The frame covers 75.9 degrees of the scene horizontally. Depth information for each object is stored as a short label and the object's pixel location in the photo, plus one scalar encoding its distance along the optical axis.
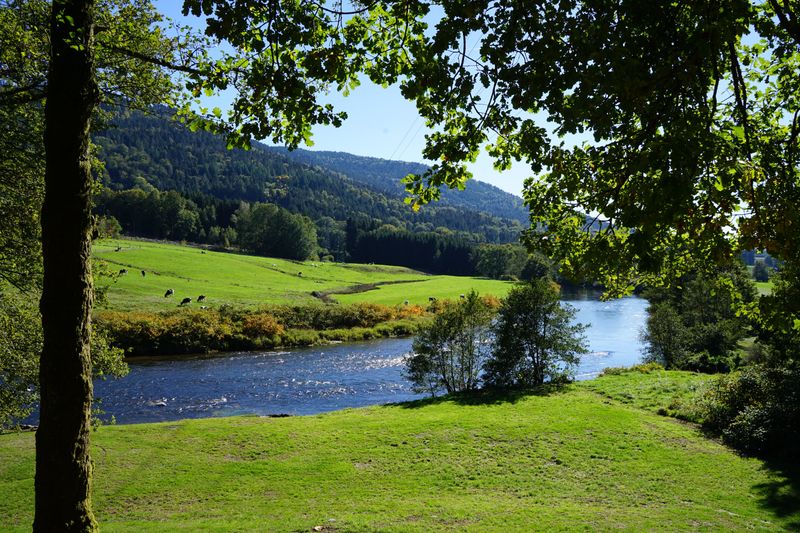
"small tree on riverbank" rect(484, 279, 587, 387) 33.97
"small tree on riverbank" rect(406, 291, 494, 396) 34.25
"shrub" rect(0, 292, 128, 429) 13.32
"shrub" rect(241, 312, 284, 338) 53.62
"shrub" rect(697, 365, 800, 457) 19.72
